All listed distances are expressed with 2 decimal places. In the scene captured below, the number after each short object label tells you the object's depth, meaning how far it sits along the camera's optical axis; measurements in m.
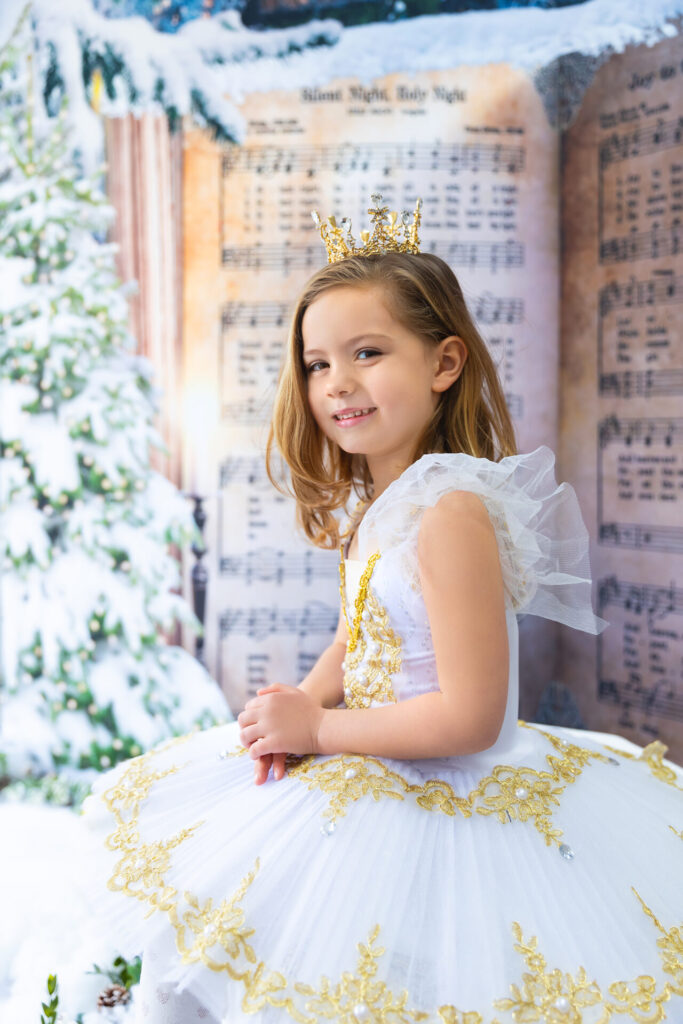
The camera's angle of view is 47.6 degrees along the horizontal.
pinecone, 1.55
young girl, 0.90
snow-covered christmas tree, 2.61
